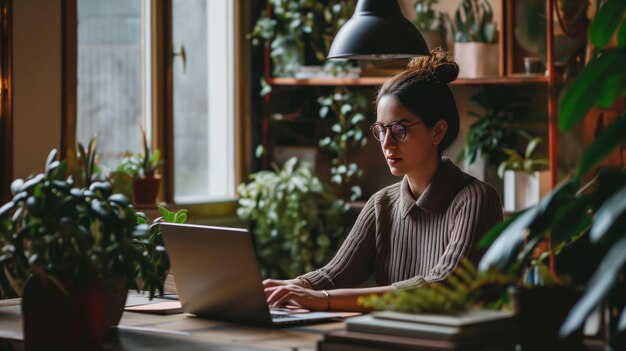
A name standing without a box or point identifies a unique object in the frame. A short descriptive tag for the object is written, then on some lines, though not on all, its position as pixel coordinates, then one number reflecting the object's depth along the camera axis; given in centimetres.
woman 282
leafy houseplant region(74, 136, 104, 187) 393
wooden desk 209
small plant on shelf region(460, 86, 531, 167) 451
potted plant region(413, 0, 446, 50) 470
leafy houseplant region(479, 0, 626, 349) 152
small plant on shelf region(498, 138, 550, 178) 436
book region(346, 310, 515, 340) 176
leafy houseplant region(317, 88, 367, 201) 498
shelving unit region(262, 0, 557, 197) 412
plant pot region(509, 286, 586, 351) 176
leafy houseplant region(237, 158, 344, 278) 486
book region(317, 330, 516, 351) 175
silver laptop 227
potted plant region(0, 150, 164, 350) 203
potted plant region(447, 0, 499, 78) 452
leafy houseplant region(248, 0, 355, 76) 499
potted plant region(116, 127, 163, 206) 428
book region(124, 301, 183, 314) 259
